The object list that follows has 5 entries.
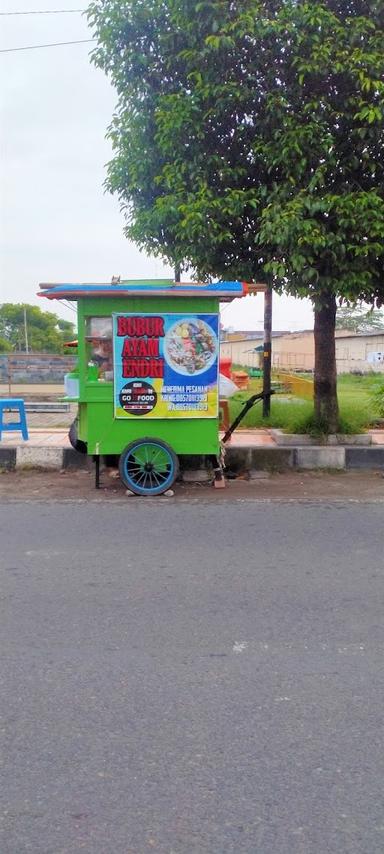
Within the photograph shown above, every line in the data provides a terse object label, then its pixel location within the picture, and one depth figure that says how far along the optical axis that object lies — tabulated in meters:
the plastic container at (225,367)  8.56
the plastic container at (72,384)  7.59
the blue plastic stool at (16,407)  9.41
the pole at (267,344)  10.83
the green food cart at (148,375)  7.29
